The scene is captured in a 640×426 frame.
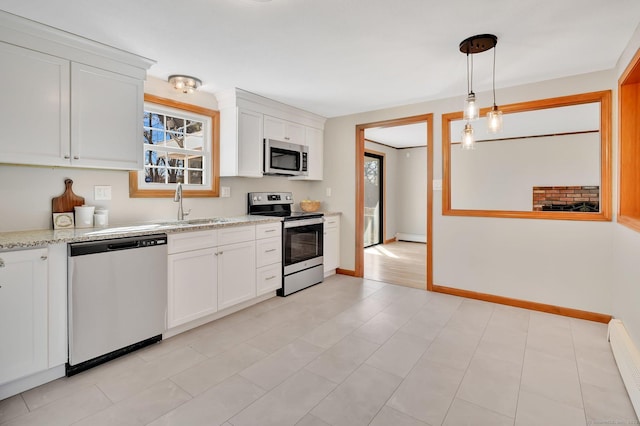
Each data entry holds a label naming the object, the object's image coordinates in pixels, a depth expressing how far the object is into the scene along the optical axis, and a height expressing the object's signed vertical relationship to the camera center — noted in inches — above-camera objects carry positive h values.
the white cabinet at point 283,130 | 149.2 +39.6
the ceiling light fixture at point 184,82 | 117.5 +47.9
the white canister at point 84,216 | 97.2 -1.8
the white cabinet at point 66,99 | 79.9 +31.0
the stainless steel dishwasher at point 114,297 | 80.1 -23.5
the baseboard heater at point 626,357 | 68.4 -36.2
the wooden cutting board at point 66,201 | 95.2 +2.8
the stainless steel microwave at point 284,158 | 147.9 +25.7
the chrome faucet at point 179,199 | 118.0 +4.2
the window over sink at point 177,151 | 119.5 +24.0
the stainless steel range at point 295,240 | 143.6 -13.9
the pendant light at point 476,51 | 89.7 +47.7
